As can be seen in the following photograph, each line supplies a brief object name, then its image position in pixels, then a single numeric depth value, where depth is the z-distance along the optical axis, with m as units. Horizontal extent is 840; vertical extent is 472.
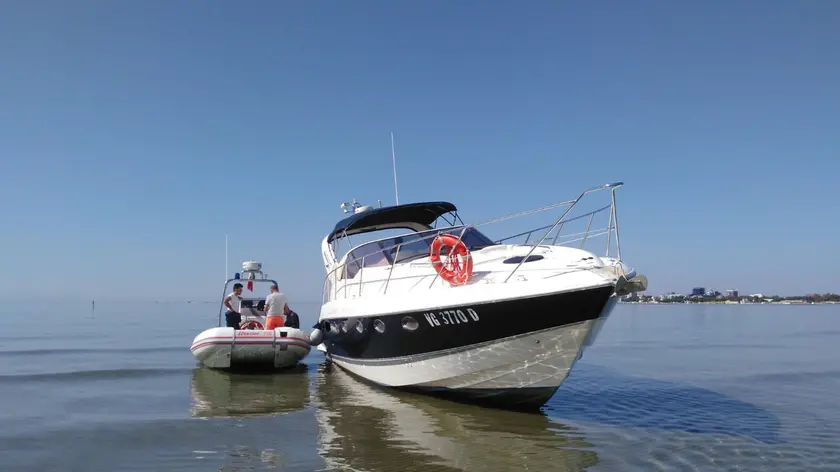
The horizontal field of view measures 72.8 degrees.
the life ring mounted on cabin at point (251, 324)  14.20
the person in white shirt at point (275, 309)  13.20
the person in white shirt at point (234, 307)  14.34
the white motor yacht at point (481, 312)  7.70
